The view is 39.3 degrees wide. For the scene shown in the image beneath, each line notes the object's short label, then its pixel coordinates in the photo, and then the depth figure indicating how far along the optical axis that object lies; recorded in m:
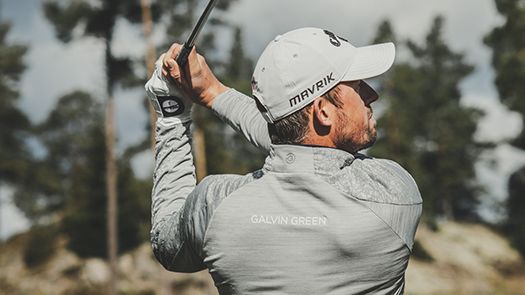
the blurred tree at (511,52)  28.19
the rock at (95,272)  39.88
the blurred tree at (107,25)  30.02
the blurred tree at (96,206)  37.94
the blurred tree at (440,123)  58.70
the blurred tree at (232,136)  34.56
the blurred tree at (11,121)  41.06
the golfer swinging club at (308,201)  2.21
